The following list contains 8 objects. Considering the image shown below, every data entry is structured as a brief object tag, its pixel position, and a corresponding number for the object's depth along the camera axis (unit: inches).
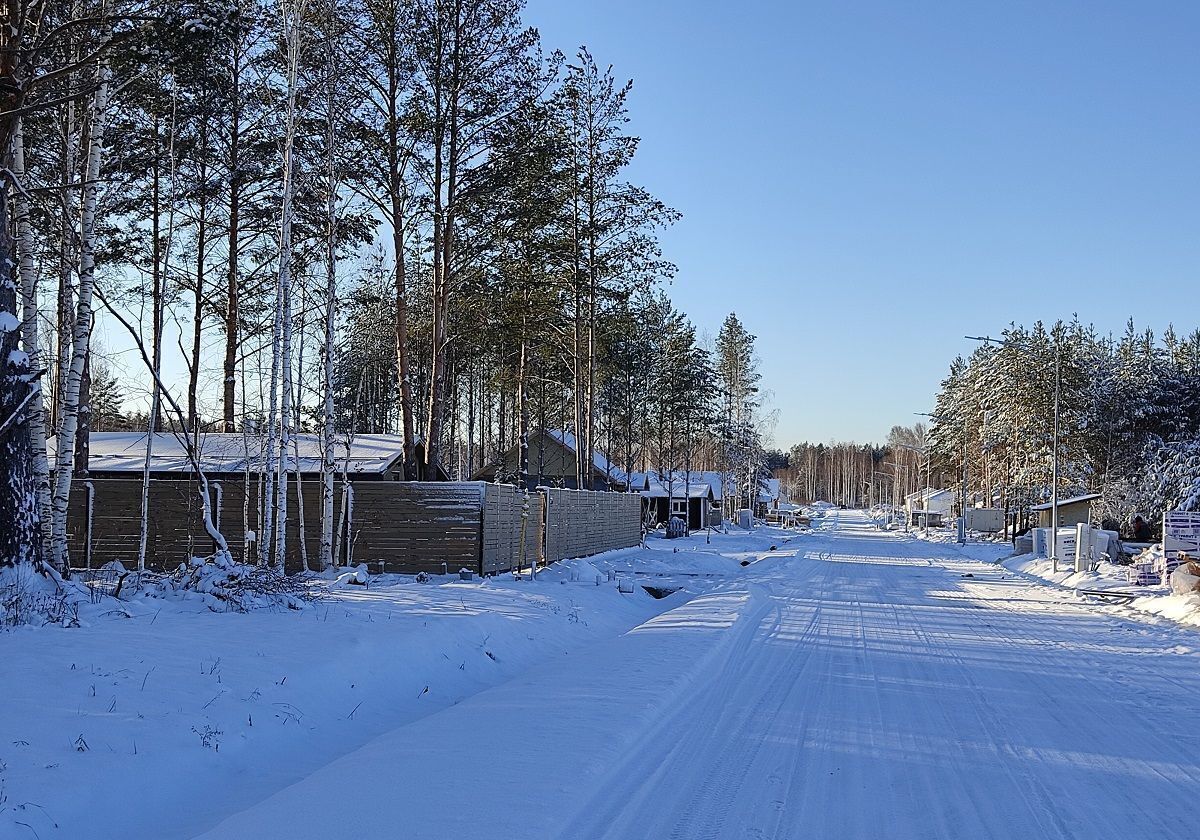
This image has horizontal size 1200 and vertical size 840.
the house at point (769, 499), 4087.1
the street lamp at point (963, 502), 2256.3
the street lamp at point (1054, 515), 1157.7
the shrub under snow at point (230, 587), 476.1
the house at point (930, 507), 4072.3
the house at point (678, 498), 2449.6
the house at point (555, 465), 2000.5
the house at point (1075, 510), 1839.3
